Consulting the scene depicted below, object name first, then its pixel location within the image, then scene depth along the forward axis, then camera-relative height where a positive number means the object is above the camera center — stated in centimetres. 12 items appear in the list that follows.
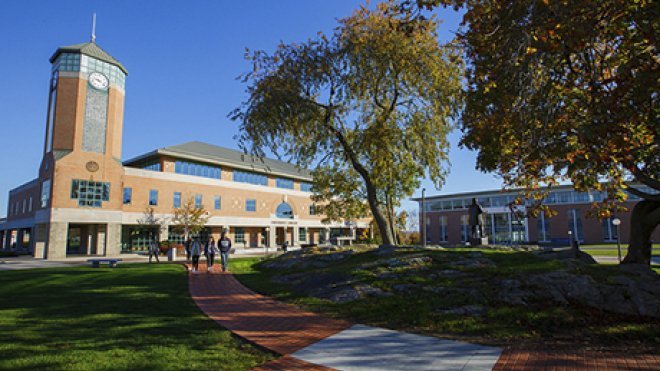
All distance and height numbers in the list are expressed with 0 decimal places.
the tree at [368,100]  1548 +554
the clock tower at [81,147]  3334 +768
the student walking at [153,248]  2455 -79
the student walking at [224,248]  1618 -53
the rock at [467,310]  742 -144
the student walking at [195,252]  1622 -69
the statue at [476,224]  1984 +46
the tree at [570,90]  669 +280
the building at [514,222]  5875 +183
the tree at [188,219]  4006 +163
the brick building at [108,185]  3394 +508
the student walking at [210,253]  1690 -76
